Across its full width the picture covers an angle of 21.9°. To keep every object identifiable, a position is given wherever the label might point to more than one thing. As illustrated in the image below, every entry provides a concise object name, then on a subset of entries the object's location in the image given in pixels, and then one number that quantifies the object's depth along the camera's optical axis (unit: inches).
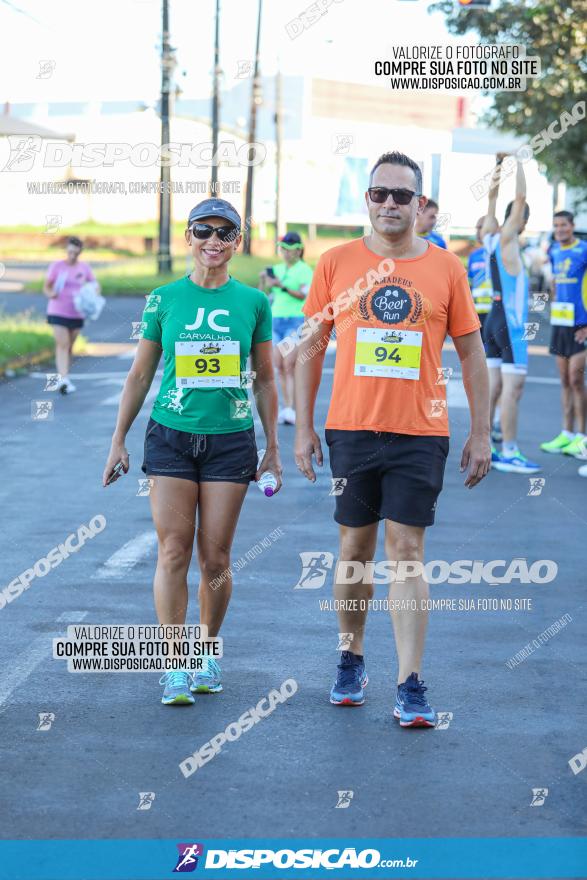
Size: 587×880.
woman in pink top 735.1
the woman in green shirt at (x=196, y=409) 243.0
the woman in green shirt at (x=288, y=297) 606.5
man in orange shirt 231.3
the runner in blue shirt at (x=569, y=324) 550.9
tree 1296.8
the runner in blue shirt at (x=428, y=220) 473.1
